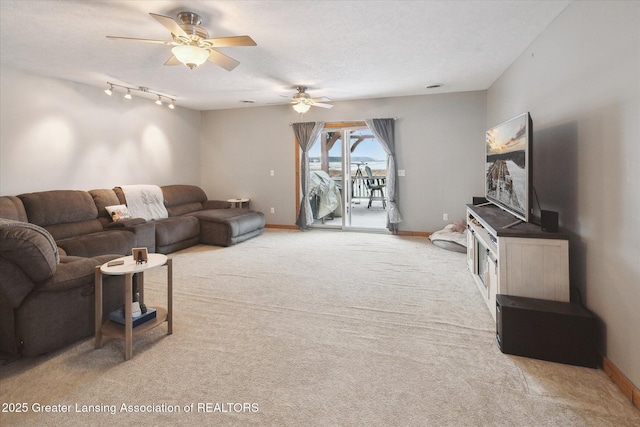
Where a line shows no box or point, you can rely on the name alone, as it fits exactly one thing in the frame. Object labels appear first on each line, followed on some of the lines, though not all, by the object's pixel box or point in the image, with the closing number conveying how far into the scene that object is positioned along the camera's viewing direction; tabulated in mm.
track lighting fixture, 4819
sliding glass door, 6504
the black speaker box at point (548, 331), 1985
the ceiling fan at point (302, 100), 4977
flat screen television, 2445
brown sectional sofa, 1992
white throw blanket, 5090
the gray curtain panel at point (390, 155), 5957
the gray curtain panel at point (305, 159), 6422
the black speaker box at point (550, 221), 2325
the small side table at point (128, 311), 2092
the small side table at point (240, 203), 6722
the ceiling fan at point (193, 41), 2639
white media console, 2256
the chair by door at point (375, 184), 8070
